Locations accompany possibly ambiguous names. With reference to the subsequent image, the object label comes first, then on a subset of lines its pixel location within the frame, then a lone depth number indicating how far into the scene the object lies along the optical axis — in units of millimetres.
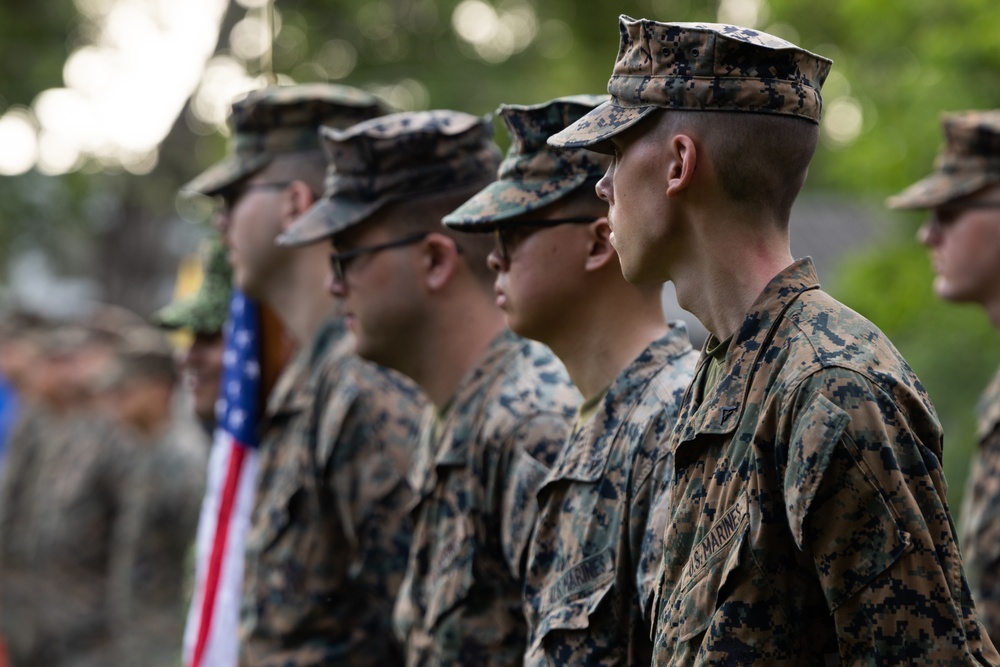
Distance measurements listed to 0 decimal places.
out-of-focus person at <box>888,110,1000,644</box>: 11453
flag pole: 13252
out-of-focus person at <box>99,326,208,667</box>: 19047
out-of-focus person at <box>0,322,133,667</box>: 20406
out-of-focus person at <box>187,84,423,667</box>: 10195
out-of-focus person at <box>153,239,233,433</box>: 14812
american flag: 11984
